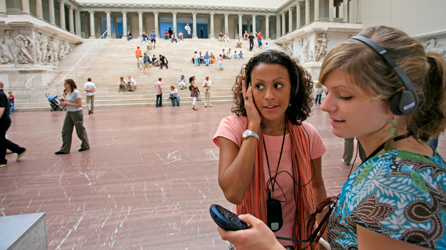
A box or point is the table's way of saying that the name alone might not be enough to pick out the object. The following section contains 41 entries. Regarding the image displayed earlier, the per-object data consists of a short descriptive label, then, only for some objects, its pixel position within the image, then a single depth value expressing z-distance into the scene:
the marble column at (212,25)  40.57
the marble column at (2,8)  18.92
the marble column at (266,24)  42.03
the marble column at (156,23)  39.41
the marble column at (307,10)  32.94
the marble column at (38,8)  24.67
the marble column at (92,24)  36.88
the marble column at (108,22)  37.72
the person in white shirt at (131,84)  17.10
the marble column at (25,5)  20.38
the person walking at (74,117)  5.68
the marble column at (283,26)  41.78
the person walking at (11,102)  13.46
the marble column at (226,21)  40.59
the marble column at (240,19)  41.41
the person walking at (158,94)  14.19
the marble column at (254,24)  41.62
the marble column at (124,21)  37.98
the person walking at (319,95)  14.94
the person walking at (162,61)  21.10
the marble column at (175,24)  39.53
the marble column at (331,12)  26.45
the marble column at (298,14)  36.25
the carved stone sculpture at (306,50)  24.42
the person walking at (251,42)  29.46
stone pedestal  1.31
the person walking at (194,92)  12.86
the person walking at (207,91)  13.06
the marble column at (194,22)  40.09
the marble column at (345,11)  30.43
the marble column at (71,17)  35.38
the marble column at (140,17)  38.94
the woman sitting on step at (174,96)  14.91
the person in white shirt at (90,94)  11.88
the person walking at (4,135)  4.81
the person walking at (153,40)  27.54
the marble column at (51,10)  29.57
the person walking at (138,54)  20.95
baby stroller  13.57
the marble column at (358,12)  29.02
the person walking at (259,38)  31.86
